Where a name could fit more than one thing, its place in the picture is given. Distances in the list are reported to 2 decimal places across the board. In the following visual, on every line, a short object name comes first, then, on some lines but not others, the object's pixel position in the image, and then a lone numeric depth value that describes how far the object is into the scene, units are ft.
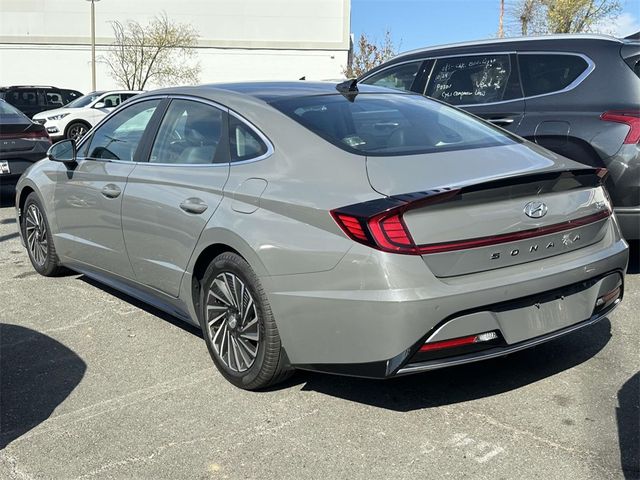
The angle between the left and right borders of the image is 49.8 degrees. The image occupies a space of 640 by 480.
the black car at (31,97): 75.87
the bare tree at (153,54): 144.46
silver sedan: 9.32
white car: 60.85
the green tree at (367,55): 101.09
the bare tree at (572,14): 96.32
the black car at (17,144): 28.78
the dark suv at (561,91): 16.12
